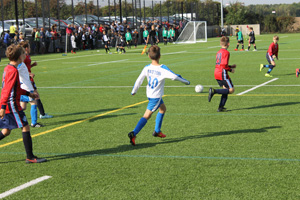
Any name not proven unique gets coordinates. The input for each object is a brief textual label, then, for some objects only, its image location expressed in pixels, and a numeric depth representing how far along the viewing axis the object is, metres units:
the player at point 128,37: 43.39
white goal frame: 55.66
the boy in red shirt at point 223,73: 11.12
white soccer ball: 8.90
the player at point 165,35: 53.20
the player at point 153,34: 42.81
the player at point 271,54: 18.19
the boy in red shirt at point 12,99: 6.51
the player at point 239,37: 36.69
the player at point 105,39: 37.84
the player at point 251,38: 34.46
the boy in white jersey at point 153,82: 7.59
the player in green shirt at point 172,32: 56.75
